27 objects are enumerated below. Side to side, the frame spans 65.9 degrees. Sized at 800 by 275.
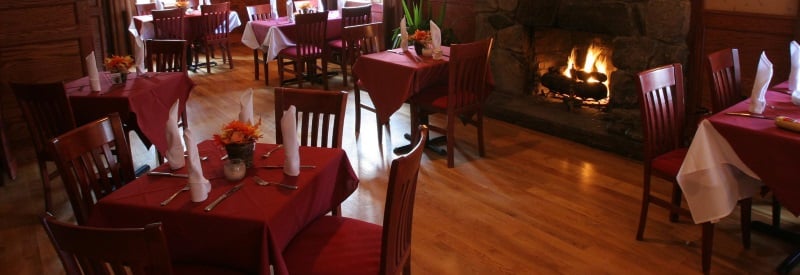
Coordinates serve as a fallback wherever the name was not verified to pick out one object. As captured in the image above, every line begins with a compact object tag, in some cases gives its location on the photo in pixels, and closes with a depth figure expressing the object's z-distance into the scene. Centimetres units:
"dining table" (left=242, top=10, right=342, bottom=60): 618
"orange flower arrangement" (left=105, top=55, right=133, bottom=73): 371
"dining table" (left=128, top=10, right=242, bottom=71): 685
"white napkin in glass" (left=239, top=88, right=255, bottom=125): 246
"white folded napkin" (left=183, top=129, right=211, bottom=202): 201
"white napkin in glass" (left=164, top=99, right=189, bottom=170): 226
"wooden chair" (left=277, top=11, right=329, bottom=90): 592
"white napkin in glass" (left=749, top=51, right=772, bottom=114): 266
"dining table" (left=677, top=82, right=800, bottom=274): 238
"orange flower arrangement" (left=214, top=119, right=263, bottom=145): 219
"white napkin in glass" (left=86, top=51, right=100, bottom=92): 356
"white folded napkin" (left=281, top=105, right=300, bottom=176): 220
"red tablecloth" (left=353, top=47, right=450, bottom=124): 403
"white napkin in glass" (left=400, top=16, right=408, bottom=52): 448
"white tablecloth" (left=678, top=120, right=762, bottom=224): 257
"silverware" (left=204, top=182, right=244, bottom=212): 196
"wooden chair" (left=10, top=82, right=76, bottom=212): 320
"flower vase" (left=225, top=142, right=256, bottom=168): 221
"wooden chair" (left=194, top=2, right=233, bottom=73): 712
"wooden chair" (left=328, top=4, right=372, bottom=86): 614
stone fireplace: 412
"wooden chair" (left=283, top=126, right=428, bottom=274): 189
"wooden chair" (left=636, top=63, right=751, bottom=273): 280
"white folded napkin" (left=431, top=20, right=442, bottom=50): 416
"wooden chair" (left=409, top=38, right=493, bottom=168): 390
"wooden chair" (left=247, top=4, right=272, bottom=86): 705
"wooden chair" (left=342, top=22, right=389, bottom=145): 469
